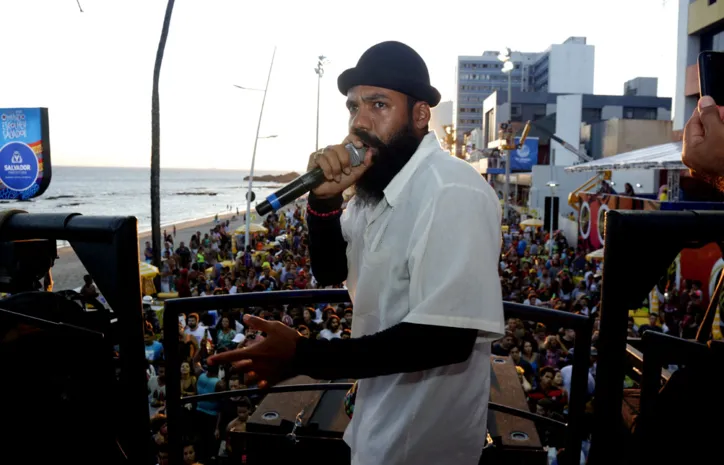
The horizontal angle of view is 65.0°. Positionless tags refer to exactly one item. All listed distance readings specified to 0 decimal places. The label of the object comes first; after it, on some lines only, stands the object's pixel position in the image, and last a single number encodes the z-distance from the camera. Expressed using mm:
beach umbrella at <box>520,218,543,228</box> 21828
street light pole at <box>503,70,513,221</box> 27972
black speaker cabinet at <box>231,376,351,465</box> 2283
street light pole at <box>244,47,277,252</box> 25609
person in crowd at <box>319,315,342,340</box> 7457
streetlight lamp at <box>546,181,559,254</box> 16478
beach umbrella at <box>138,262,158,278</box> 12758
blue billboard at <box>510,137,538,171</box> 39531
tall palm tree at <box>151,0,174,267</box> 17766
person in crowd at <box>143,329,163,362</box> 7016
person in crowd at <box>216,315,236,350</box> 7559
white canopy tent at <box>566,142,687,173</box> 12994
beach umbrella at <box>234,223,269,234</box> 23703
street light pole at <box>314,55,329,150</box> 39562
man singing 1362
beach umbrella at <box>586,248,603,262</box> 12695
